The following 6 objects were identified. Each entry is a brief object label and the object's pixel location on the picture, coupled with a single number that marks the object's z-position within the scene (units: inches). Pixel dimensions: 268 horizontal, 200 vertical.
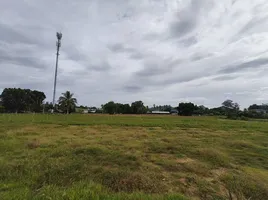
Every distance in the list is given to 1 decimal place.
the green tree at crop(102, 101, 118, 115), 2477.9
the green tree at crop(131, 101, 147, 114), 2586.1
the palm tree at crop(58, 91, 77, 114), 1973.4
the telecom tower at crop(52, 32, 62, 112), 1523.1
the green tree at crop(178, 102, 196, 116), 2473.3
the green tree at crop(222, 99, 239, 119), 3236.7
